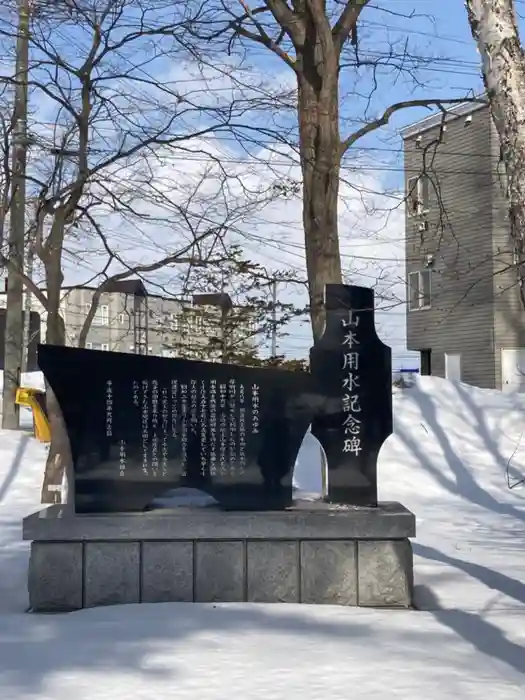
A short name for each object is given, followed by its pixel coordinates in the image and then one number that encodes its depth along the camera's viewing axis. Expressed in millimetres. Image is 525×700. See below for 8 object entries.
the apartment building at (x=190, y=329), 24262
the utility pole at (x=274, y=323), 15923
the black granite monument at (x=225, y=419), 6902
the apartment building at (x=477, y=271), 26375
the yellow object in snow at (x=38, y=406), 15547
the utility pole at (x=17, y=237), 12172
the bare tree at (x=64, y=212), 11203
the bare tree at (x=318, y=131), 9609
